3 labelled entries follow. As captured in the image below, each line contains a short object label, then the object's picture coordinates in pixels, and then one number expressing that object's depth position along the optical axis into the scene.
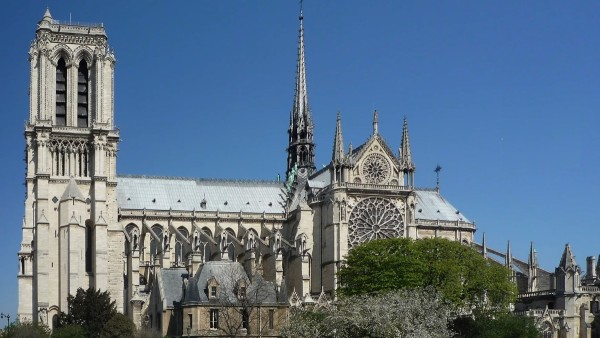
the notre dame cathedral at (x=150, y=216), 85.32
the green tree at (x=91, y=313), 72.06
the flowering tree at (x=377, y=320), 64.06
